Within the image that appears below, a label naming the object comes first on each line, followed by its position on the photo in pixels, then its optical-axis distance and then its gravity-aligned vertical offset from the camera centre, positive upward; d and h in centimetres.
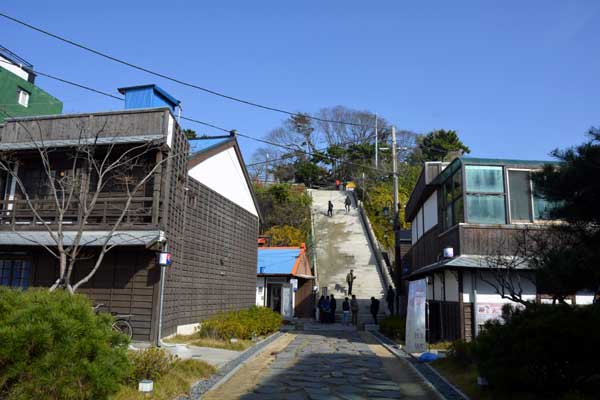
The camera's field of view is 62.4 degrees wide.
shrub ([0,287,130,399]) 530 -76
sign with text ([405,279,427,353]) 1373 -86
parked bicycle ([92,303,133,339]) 1406 -114
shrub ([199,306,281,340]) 1566 -130
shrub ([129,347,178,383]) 808 -134
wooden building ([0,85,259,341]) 1449 +184
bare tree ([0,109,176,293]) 1467 +315
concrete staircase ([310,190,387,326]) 3003 +208
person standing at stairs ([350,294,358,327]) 2533 -115
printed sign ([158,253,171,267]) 1347 +67
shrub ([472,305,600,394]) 653 -82
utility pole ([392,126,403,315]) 2291 +168
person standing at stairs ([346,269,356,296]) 2942 +43
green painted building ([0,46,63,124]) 2647 +1078
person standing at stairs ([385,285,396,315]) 2631 -53
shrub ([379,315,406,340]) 1781 -147
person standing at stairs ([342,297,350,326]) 2722 -130
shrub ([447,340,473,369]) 1062 -143
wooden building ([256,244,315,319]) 2648 +28
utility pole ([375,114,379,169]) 5390 +1459
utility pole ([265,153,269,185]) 6222 +1431
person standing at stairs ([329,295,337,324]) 2678 -112
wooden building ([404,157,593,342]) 1447 +167
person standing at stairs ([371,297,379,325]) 2527 -97
